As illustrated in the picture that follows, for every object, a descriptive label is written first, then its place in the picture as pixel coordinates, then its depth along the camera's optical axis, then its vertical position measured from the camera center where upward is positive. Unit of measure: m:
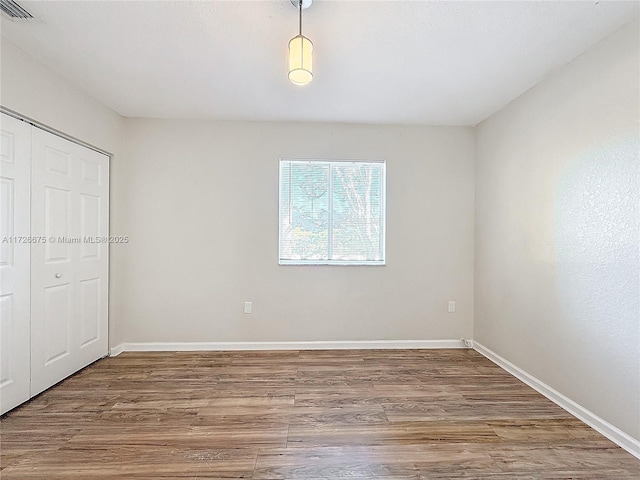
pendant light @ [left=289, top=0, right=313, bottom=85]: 1.74 +0.98
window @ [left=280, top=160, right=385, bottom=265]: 3.69 +0.30
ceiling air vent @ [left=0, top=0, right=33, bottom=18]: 1.82 +1.30
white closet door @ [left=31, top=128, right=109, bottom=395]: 2.52 -0.20
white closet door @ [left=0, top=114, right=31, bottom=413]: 2.24 -0.19
